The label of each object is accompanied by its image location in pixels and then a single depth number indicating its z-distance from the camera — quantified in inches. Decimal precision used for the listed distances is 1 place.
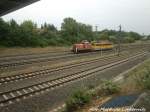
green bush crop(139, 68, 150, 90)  466.6
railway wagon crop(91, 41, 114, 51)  1950.1
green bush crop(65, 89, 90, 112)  422.3
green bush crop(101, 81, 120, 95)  505.4
